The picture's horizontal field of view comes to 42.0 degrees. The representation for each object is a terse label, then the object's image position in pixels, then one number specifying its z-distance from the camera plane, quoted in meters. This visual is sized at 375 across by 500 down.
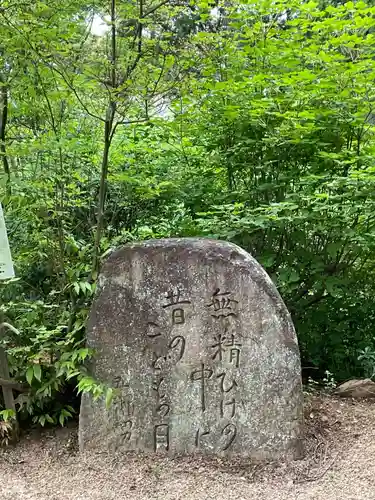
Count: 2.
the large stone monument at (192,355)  2.90
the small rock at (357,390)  3.71
